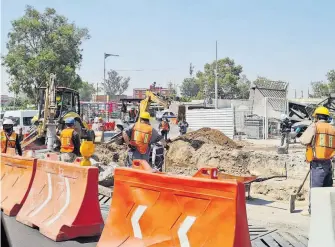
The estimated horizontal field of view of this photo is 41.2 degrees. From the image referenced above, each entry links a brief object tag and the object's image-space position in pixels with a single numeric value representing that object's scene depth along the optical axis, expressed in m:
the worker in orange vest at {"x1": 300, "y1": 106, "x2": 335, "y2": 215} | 6.84
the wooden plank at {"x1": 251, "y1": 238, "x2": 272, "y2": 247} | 5.44
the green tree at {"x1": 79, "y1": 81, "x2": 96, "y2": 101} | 121.51
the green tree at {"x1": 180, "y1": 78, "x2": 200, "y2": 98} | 120.00
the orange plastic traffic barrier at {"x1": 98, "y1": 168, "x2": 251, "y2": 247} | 4.03
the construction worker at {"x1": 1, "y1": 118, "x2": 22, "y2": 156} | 9.91
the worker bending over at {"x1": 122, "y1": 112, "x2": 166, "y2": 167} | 8.49
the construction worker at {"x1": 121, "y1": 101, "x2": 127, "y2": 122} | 22.83
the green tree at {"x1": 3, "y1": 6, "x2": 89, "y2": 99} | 33.88
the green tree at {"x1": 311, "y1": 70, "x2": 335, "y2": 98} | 68.31
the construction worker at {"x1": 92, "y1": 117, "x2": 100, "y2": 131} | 28.20
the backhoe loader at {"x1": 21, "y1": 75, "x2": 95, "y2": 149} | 16.95
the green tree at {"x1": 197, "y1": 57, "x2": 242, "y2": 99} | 71.56
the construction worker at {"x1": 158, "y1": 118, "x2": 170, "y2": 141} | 21.87
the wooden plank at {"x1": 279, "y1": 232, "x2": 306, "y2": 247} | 5.47
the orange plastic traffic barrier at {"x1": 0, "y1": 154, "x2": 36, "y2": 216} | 7.17
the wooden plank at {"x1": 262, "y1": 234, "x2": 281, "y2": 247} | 5.47
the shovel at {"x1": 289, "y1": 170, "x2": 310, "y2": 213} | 7.88
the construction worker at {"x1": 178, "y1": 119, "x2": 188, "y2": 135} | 26.67
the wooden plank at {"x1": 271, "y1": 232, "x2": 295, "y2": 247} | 5.47
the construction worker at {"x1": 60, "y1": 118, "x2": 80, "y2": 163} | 9.52
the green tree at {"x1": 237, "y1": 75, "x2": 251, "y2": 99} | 74.91
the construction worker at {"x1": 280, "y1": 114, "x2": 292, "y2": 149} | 19.25
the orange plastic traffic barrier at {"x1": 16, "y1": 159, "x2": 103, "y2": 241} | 5.79
